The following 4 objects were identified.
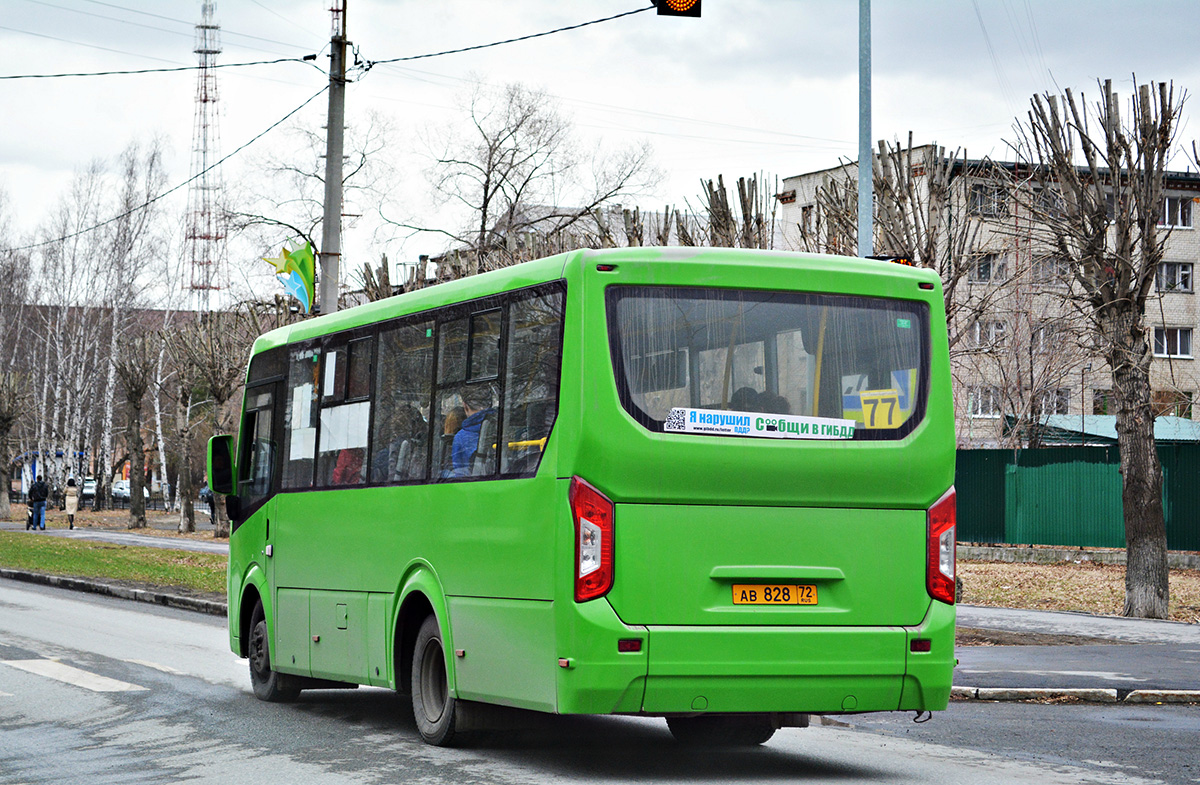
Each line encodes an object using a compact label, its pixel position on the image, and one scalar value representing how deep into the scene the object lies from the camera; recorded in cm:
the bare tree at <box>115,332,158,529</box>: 5428
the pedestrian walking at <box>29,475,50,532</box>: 5197
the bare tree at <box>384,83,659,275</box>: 4750
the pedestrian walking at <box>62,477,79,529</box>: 5259
